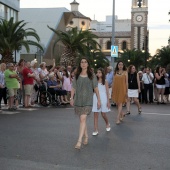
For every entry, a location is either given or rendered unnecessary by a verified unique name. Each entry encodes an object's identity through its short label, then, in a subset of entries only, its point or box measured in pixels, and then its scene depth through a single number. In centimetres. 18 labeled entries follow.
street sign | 2530
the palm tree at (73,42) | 3738
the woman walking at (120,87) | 1123
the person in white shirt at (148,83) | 1880
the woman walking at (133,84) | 1335
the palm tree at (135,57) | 7650
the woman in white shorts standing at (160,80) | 1855
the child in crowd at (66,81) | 1716
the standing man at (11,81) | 1434
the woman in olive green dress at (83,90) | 778
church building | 12662
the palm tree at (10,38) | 3084
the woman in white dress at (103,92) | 953
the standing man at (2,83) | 1425
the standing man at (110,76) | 1716
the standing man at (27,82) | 1519
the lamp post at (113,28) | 2687
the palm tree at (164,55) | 6762
